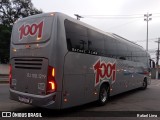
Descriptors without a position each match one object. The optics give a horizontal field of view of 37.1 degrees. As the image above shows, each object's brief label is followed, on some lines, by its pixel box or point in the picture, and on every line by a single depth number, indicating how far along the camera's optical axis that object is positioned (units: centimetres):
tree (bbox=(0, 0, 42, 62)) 3950
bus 760
